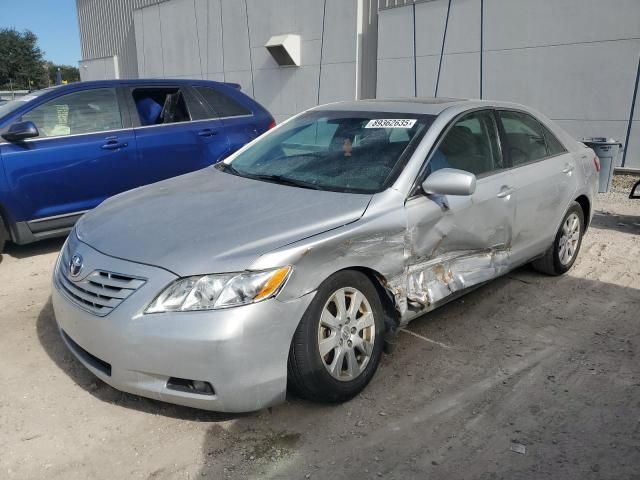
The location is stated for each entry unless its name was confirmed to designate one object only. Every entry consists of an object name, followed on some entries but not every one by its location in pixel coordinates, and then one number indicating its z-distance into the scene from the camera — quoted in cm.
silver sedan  250
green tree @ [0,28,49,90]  5512
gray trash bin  849
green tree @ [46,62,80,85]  6740
